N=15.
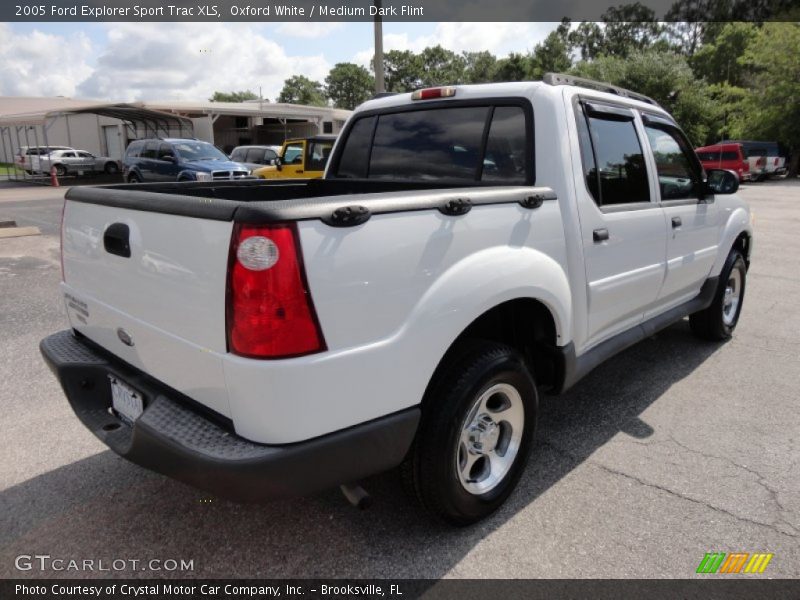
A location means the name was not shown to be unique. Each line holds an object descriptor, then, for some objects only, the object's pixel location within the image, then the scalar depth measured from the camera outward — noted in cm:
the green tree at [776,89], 2838
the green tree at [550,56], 5881
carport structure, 2591
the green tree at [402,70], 8769
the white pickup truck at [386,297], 185
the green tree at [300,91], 9550
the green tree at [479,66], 7969
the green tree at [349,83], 9669
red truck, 2434
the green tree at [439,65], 8888
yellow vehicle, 1302
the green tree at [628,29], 7262
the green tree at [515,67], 6097
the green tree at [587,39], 7644
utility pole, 1198
